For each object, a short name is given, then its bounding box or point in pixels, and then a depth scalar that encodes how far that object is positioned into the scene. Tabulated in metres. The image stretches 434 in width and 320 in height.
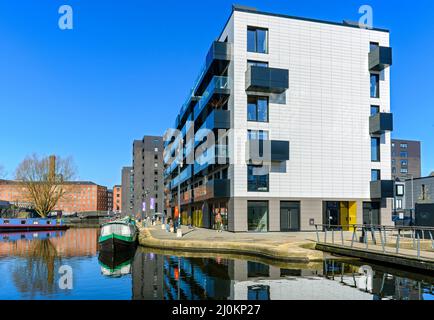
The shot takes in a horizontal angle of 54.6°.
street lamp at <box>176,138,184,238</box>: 30.97
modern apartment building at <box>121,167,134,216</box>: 160.99
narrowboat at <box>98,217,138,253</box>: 27.91
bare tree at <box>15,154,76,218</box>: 84.00
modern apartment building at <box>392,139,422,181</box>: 137.75
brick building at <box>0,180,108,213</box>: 185.25
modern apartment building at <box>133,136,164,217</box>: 137.38
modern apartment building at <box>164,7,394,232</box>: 37.53
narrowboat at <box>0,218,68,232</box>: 65.75
